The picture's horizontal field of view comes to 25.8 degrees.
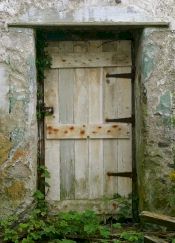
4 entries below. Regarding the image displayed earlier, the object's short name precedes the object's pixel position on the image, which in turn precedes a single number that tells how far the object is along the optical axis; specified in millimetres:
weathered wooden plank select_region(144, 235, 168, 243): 3128
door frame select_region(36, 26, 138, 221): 4188
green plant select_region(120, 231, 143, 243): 3652
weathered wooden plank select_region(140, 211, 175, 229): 2971
